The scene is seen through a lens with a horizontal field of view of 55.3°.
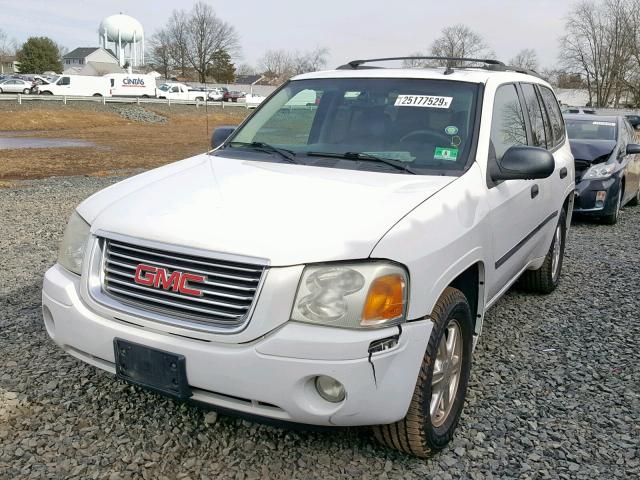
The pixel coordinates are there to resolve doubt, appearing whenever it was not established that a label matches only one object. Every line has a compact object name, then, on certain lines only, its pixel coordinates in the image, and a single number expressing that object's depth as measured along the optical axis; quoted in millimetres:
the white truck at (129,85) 51125
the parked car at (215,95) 54438
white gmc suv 2398
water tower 88875
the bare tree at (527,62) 77944
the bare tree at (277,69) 104425
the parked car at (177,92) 53156
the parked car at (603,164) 8688
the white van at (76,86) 46562
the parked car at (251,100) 50859
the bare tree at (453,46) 78062
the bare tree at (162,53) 87812
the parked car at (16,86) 45594
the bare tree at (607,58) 56344
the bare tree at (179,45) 86500
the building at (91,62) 80000
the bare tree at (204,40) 86125
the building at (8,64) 106212
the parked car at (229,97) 57831
